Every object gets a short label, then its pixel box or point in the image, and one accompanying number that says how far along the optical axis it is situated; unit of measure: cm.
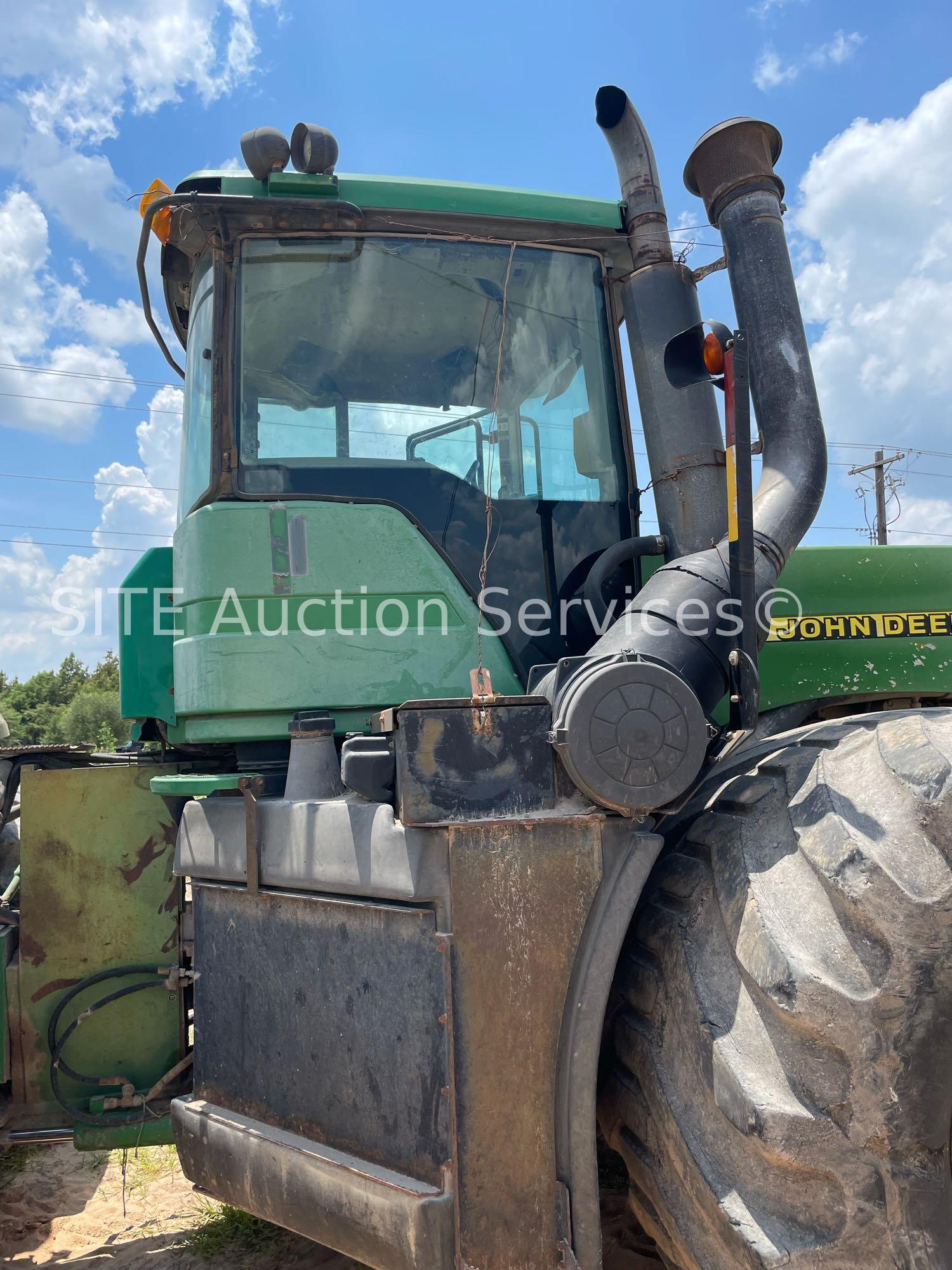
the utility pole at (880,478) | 2685
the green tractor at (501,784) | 172
